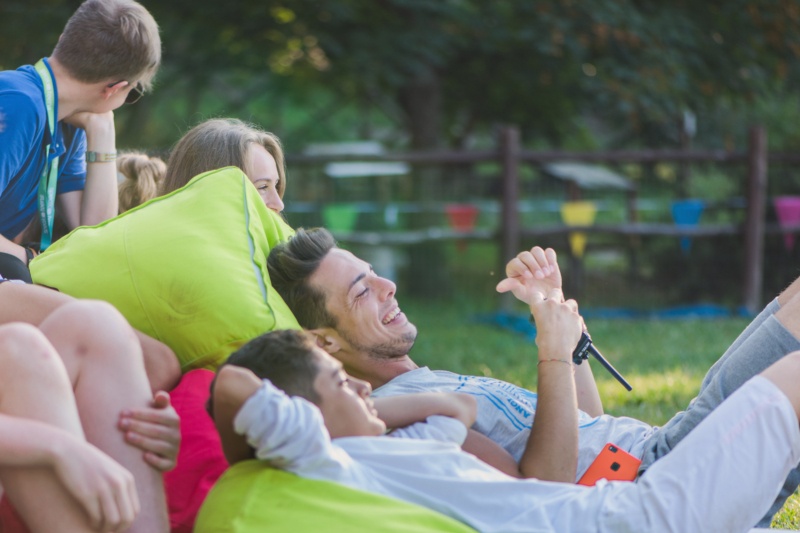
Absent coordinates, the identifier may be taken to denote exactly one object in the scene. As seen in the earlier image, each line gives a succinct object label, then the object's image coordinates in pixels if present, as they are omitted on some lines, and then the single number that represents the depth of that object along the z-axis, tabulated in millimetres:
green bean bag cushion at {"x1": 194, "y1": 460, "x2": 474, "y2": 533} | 3895
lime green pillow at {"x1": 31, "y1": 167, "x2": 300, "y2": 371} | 5145
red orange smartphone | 5133
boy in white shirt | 4055
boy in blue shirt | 6418
